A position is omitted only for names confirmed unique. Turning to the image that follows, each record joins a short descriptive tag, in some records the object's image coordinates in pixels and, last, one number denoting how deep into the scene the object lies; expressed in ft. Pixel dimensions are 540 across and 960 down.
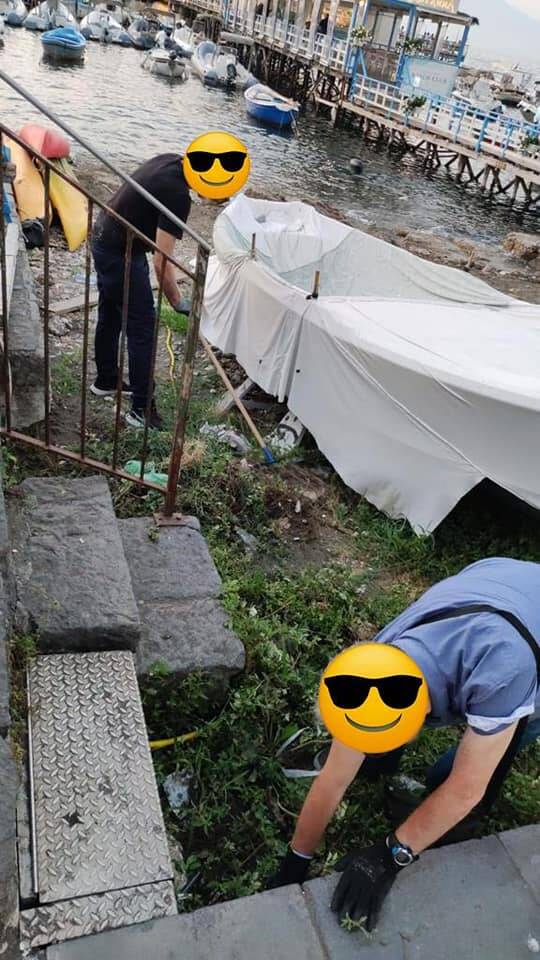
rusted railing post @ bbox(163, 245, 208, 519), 9.77
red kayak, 30.89
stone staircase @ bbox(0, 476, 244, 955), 6.67
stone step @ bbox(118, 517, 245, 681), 9.72
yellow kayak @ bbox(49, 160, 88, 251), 28.66
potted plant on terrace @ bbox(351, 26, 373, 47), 98.97
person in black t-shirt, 15.21
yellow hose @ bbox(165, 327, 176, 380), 20.56
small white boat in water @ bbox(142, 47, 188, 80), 109.81
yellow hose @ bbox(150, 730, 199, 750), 9.18
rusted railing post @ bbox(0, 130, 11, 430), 9.49
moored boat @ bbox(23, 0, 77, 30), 118.93
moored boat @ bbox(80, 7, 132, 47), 127.44
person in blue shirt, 6.32
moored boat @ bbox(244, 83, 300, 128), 87.15
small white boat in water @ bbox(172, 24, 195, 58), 123.95
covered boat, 15.47
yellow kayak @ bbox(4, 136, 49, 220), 28.84
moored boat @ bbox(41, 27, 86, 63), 101.35
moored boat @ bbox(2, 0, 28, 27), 119.75
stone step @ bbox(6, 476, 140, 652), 8.71
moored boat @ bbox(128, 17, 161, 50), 131.03
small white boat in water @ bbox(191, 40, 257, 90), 111.04
